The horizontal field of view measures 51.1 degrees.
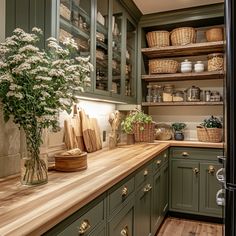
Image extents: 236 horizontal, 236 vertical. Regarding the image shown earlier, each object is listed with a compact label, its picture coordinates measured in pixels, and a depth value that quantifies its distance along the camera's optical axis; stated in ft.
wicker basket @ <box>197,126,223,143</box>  9.73
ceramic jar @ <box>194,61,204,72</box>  10.32
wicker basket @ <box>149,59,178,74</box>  10.70
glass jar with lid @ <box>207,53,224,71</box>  9.87
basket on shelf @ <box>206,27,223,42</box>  9.89
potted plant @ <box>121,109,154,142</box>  9.33
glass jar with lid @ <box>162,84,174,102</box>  10.94
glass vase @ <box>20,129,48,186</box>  3.93
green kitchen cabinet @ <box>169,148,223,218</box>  9.30
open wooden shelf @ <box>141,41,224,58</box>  9.96
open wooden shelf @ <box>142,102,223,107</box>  10.12
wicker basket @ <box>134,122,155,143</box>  9.66
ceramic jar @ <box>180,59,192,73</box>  10.55
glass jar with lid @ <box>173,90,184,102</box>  10.82
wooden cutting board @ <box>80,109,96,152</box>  6.95
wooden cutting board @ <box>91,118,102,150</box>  7.55
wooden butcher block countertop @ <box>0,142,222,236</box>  2.60
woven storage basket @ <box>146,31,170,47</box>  10.69
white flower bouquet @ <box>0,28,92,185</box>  3.71
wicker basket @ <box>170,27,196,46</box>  10.19
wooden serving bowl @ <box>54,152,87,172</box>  4.86
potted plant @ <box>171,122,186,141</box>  10.81
